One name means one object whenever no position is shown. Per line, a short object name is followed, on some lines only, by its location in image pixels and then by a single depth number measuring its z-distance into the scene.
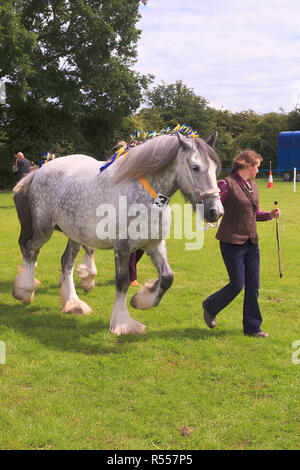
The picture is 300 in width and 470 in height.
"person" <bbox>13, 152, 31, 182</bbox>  13.25
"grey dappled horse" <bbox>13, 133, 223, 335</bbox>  4.55
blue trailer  39.38
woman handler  5.02
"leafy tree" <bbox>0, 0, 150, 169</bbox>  22.66
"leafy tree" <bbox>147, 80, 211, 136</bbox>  46.03
